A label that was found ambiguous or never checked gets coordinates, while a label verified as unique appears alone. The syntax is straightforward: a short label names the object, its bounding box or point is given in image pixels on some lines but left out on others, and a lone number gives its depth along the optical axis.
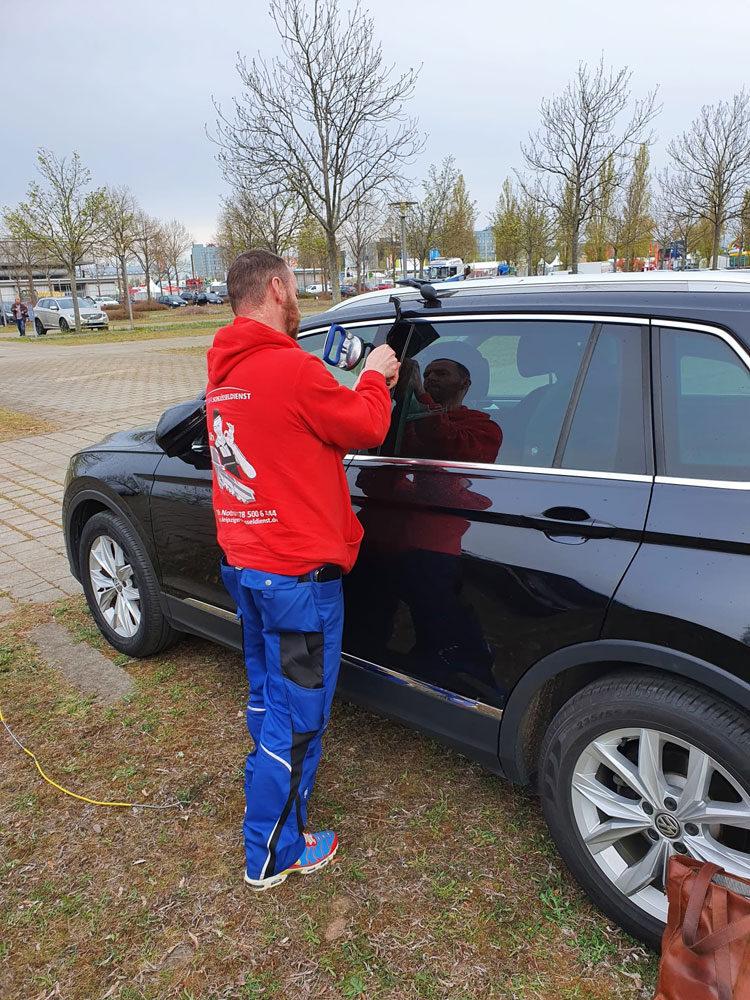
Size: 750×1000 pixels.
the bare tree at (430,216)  30.95
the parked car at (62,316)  33.69
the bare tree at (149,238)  47.16
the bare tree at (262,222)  24.16
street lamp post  21.73
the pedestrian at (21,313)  33.66
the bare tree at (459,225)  32.46
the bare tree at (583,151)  18.66
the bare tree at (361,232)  35.00
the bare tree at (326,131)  15.99
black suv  1.78
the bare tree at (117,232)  31.59
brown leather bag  1.58
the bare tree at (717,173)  20.59
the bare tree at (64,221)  30.14
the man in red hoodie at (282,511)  2.02
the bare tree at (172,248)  58.16
